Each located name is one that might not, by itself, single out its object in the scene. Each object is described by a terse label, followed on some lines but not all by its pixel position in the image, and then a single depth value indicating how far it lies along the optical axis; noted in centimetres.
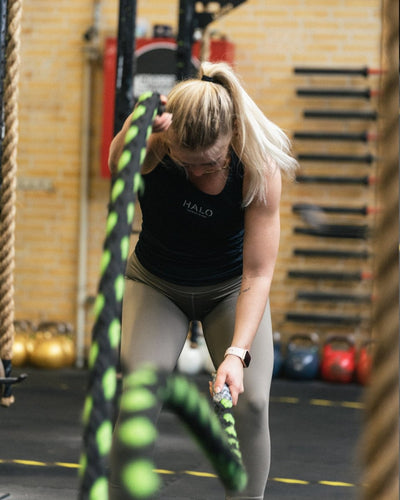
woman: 352
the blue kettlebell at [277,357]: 805
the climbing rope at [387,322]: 99
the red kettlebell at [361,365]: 799
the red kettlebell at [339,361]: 801
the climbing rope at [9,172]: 440
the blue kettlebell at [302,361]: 803
